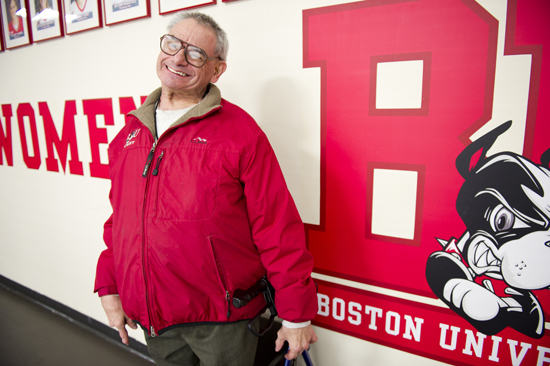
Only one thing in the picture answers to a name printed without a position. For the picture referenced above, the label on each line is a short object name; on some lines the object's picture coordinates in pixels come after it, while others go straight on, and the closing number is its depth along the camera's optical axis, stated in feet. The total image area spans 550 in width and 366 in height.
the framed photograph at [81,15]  5.53
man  3.07
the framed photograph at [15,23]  6.64
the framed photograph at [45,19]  6.10
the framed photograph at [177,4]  4.42
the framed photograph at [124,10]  4.95
